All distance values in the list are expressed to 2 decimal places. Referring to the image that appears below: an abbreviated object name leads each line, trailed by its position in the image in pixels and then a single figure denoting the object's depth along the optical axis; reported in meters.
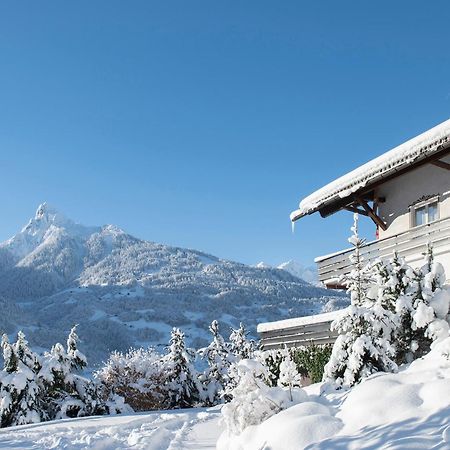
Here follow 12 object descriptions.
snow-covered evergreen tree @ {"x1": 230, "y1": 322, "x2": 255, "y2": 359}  40.53
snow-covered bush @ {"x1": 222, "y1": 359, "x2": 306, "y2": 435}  8.62
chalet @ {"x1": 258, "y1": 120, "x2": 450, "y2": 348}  14.19
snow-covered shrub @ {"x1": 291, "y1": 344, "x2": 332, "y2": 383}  15.46
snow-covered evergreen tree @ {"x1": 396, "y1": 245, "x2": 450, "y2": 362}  11.60
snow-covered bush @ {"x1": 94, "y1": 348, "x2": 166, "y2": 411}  35.69
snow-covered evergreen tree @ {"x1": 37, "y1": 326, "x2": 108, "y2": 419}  22.95
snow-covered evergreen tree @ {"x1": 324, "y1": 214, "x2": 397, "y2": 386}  11.05
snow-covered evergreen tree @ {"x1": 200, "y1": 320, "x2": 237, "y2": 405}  31.12
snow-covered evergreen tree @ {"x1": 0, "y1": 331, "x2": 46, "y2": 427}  22.12
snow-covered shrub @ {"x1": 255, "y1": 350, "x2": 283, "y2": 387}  17.00
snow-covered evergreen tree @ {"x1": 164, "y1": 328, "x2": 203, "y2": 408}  30.25
